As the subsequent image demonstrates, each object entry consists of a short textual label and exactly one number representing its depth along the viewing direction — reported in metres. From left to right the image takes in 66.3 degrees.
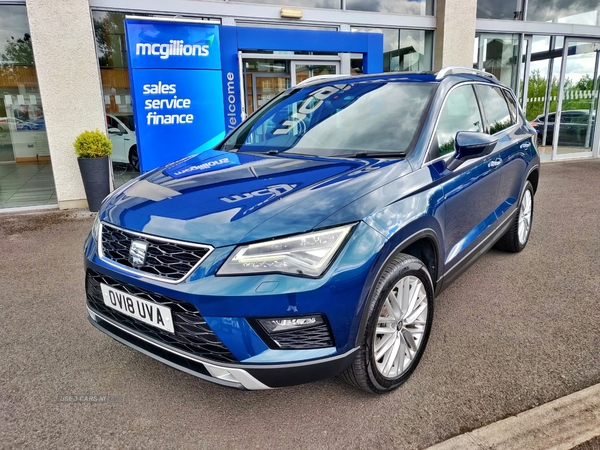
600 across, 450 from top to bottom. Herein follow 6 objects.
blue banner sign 6.55
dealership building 6.59
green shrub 6.42
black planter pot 6.43
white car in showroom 7.43
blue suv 1.89
